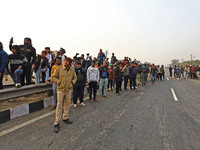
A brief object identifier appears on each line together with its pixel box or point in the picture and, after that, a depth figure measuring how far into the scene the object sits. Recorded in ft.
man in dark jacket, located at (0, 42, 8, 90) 12.87
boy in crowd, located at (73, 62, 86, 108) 16.46
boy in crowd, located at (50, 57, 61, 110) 14.99
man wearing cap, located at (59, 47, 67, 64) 20.99
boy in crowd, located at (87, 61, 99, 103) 19.02
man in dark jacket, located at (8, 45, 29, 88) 13.82
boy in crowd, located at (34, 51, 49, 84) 17.57
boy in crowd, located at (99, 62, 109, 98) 22.54
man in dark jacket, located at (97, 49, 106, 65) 40.33
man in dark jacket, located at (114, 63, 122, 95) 25.22
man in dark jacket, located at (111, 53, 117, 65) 43.25
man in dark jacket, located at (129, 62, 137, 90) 30.93
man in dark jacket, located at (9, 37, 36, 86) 15.76
